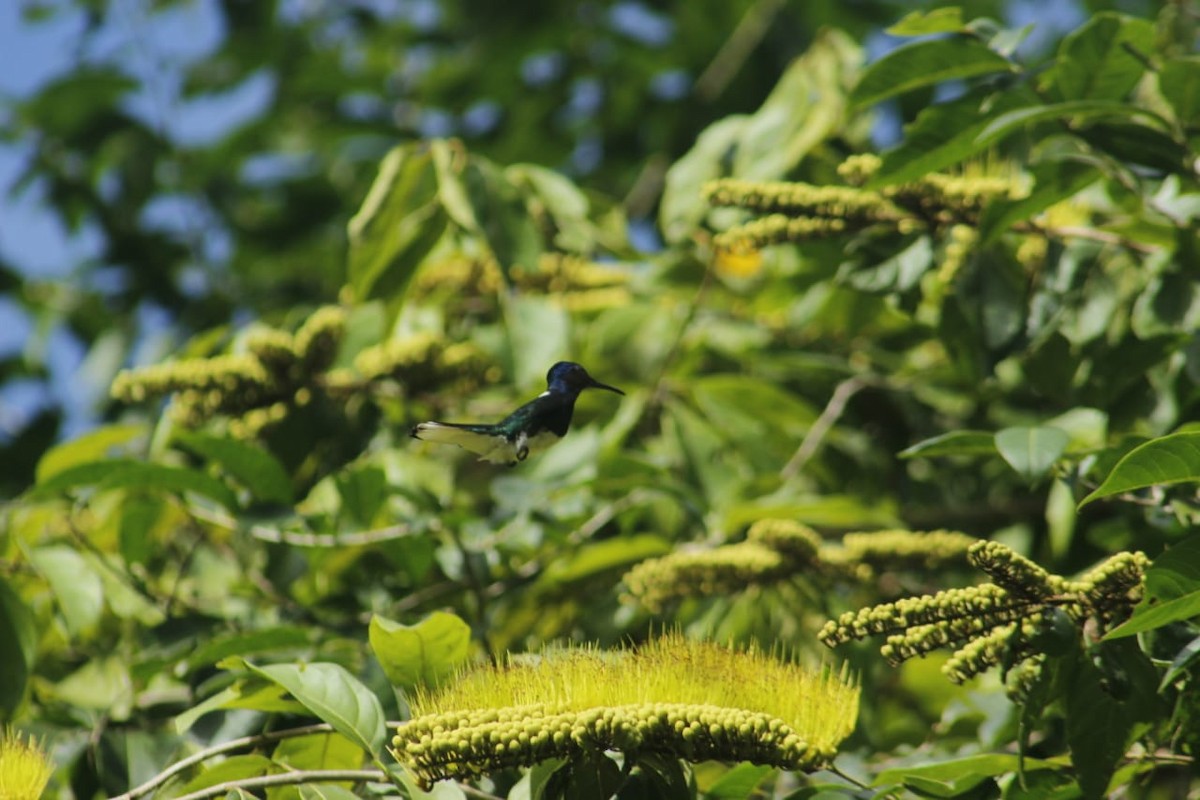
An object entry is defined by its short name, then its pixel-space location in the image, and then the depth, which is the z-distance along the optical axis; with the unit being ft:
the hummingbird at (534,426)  24.73
